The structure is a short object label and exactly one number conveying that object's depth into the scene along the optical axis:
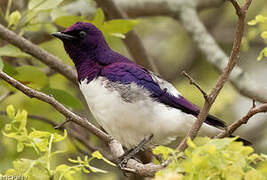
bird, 6.66
